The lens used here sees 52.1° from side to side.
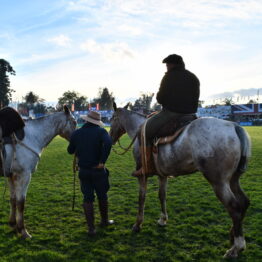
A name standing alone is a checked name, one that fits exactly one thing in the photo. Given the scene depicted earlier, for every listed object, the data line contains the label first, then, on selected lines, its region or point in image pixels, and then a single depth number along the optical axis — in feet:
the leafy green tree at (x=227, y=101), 376.07
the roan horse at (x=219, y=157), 13.28
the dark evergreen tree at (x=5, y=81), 216.95
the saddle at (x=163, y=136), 15.19
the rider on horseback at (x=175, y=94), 15.52
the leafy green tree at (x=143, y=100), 360.48
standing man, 17.21
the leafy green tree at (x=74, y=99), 430.20
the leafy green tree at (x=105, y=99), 429.38
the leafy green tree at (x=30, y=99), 377.09
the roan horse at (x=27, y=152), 16.55
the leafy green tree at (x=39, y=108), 347.69
